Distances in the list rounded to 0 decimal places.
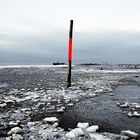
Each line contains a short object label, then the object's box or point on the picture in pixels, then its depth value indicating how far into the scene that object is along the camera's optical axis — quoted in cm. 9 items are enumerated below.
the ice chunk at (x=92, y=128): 426
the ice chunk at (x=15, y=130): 417
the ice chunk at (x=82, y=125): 452
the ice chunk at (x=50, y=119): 489
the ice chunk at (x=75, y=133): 394
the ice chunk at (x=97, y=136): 385
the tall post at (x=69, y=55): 1014
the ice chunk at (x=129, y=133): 392
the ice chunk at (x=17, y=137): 383
